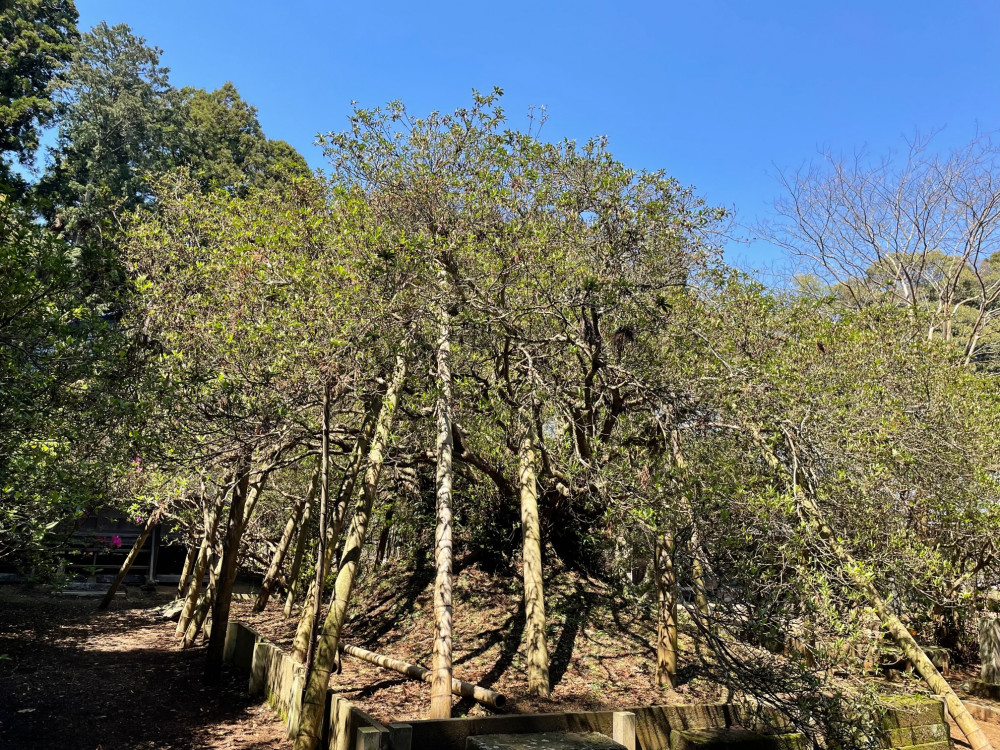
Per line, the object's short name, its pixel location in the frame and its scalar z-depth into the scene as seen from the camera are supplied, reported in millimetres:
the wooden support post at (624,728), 6441
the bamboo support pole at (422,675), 7188
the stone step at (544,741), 5746
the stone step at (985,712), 9592
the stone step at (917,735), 7563
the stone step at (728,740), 6735
